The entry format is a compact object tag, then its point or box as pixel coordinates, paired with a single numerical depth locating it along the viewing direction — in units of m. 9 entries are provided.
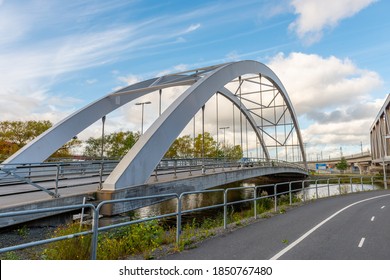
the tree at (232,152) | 62.23
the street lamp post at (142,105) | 35.31
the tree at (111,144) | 54.61
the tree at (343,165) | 92.81
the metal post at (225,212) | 8.39
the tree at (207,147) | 55.47
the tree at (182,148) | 57.00
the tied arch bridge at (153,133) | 11.55
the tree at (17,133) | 39.78
